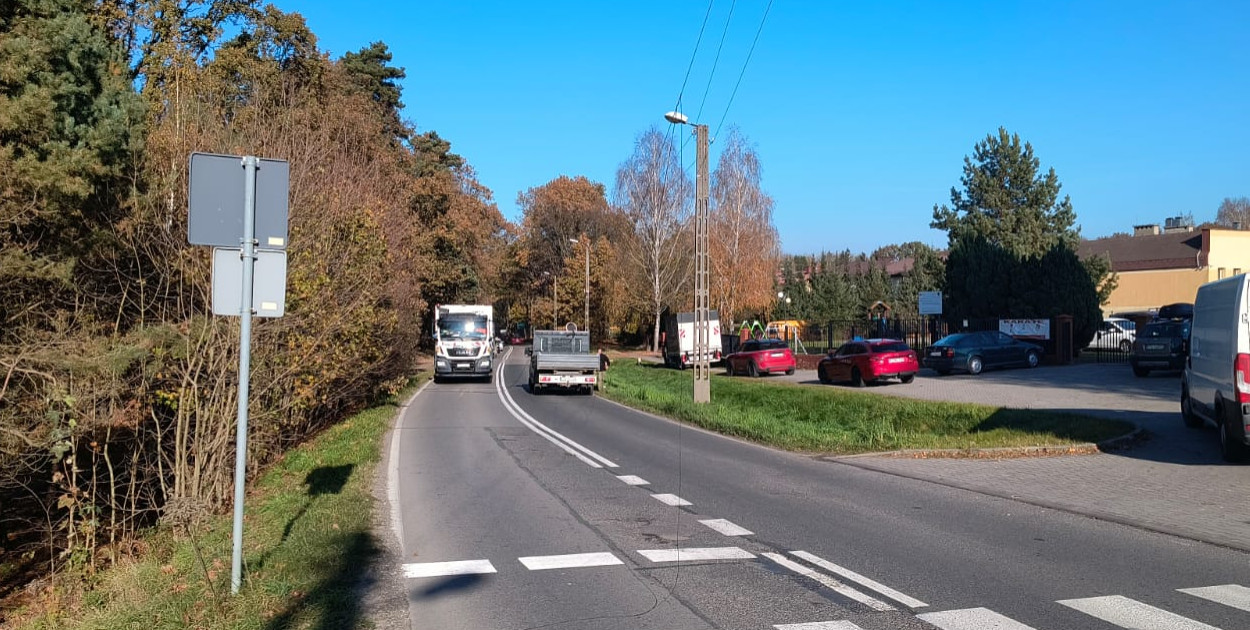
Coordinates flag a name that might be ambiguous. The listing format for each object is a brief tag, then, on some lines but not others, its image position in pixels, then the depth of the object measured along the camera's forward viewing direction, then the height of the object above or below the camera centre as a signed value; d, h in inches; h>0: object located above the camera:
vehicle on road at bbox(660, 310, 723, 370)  1659.7 -2.5
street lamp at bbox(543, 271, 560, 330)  2844.5 +76.6
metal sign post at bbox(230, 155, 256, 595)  245.9 -1.9
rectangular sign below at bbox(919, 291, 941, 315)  1696.6 +72.0
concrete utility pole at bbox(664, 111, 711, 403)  924.6 +71.9
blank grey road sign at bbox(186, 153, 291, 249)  247.4 +36.0
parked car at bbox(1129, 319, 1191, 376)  1045.2 -1.8
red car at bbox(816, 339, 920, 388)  1157.7 -28.1
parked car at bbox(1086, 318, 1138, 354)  1840.8 +25.4
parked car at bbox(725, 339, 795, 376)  1455.5 -29.9
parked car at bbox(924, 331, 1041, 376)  1288.1 -15.2
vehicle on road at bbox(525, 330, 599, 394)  1221.7 -44.6
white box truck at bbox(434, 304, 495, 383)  1433.3 -9.7
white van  450.0 -8.5
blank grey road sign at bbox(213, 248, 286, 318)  246.5 +13.5
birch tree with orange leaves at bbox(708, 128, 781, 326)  2087.8 +227.5
